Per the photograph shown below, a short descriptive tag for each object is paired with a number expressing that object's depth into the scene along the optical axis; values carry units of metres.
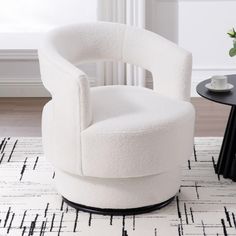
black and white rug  3.94
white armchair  3.85
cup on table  4.44
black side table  4.40
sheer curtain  6.06
